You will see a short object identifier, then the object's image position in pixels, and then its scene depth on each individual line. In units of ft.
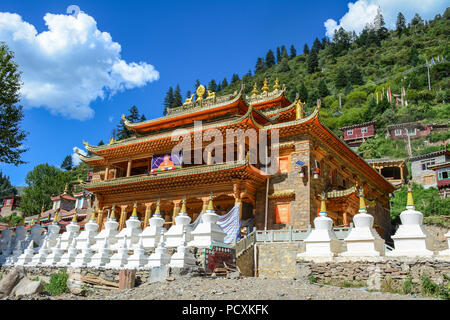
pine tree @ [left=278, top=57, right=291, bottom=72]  444.14
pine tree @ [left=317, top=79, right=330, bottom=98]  327.67
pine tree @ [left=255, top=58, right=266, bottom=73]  475.27
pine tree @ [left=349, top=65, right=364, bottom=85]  339.20
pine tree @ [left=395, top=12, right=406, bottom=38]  450.71
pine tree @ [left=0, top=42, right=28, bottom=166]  76.74
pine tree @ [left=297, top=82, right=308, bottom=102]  311.88
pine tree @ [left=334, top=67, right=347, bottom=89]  342.44
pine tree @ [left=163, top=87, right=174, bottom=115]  332.12
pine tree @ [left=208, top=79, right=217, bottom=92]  397.88
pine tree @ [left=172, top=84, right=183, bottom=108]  324.43
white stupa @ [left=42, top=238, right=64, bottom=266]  48.06
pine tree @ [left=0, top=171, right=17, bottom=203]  348.84
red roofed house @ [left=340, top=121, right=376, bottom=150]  219.41
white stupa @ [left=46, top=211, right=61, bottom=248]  54.13
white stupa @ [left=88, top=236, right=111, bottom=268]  41.34
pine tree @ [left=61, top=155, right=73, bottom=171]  331.36
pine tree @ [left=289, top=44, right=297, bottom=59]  492.58
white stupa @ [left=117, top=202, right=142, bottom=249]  44.53
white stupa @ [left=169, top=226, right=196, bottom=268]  35.21
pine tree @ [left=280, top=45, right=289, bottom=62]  491.14
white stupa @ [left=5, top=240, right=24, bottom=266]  53.16
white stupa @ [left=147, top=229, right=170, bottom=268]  36.60
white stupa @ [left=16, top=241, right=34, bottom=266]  51.62
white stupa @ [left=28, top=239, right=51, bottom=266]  49.84
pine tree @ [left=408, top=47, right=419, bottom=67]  316.40
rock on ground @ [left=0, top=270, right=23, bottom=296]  33.65
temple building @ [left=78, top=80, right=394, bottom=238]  74.49
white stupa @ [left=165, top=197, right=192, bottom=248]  41.11
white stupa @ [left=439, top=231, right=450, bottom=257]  27.86
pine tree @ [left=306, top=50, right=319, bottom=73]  408.46
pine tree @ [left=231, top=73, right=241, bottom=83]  434.30
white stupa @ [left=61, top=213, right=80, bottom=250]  52.11
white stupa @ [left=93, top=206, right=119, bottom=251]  46.18
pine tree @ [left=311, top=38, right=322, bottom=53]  484.17
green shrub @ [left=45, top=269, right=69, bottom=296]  37.91
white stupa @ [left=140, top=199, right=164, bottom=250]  43.32
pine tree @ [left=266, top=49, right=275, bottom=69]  481.46
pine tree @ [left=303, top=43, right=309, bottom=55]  486.79
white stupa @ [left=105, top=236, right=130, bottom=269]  39.22
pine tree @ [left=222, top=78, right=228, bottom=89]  428.15
